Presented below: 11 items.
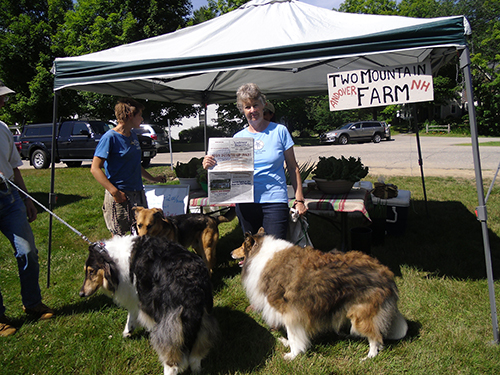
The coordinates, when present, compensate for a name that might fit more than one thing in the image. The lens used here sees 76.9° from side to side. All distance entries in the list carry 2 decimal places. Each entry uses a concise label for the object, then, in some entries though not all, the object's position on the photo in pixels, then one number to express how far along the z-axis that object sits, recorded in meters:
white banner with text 2.83
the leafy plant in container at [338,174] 4.09
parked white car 18.12
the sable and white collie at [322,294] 2.47
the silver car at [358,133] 25.02
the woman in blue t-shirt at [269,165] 2.94
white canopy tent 2.61
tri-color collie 2.21
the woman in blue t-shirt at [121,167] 3.16
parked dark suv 14.12
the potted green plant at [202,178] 4.51
